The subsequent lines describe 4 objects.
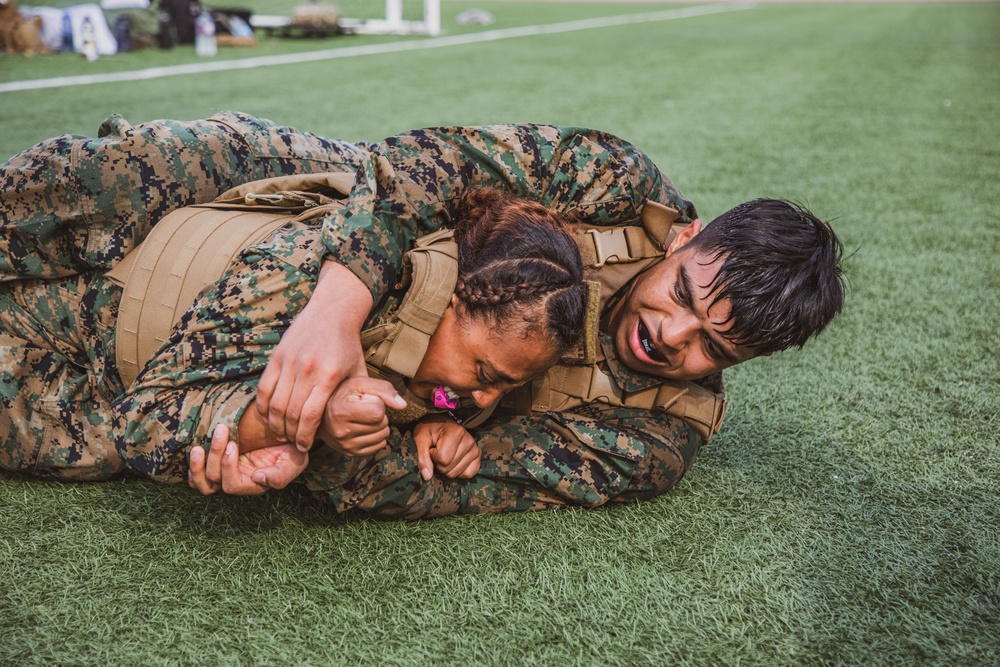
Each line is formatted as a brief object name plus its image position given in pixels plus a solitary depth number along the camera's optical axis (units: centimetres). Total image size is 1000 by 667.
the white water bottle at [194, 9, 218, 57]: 1023
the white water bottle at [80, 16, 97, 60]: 916
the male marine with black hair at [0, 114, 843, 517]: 191
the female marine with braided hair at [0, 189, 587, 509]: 162
